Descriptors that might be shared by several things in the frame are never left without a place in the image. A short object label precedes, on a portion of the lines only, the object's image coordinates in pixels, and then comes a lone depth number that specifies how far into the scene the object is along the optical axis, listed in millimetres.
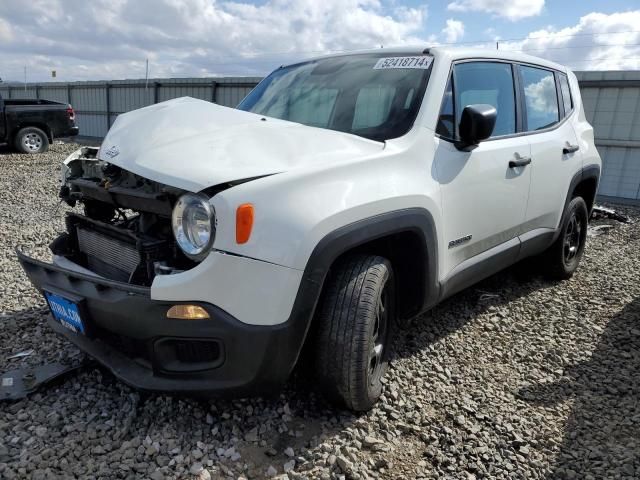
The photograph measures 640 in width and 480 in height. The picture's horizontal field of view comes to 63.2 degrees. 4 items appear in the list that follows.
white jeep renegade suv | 2062
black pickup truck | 12422
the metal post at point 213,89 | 15672
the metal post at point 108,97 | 19953
